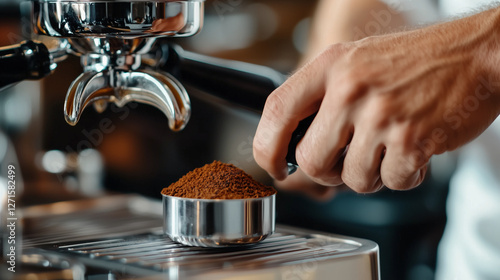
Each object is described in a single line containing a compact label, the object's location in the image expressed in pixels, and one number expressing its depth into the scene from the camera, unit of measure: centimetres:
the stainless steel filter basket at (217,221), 58
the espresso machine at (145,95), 55
